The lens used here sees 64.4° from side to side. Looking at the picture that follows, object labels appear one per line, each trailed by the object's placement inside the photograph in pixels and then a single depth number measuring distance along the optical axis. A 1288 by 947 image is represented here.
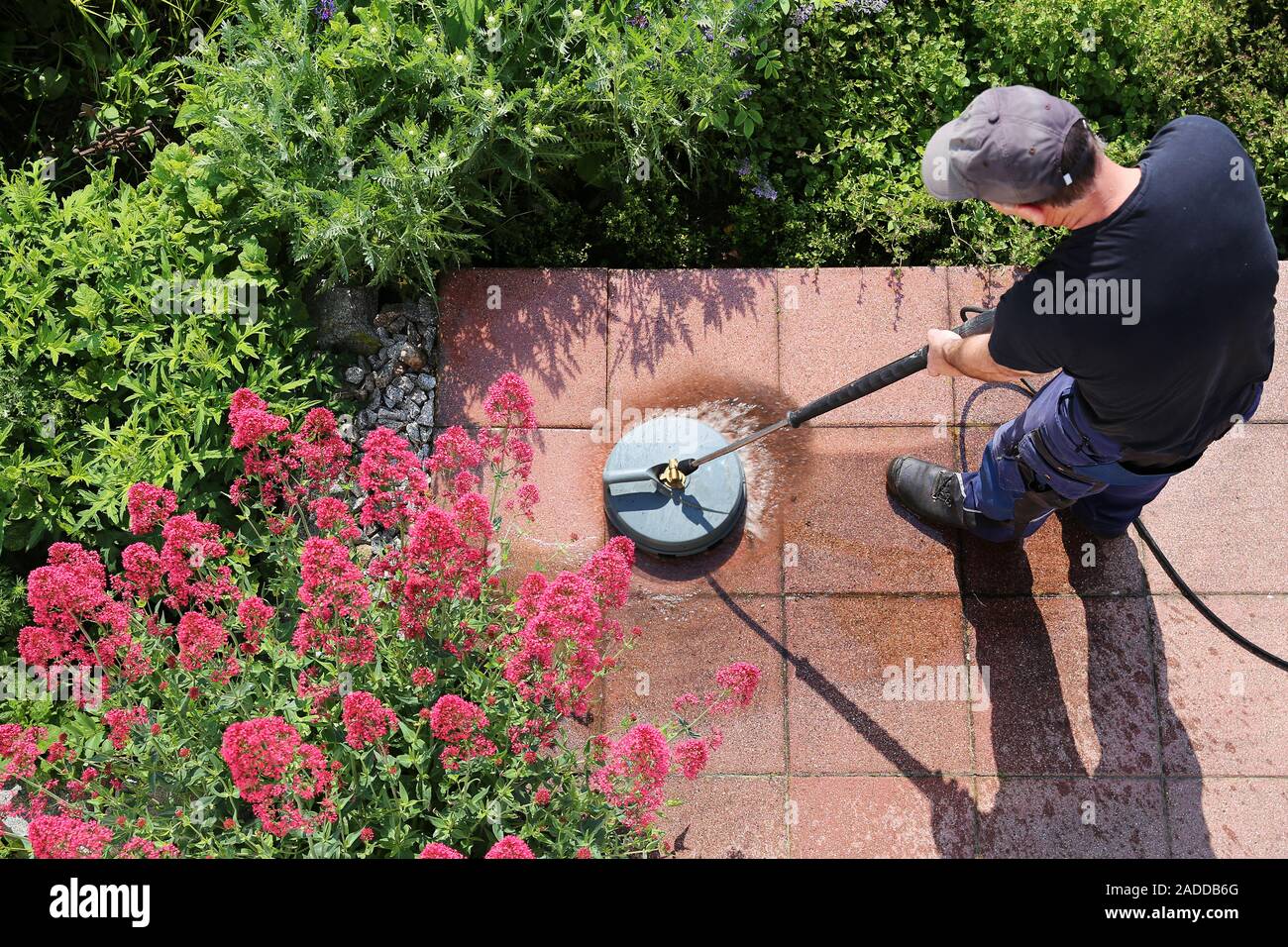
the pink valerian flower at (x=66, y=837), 2.59
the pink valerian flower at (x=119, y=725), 2.90
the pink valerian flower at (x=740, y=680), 3.09
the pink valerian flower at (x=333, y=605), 2.88
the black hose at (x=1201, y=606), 4.07
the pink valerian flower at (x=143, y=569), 2.99
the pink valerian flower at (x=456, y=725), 2.79
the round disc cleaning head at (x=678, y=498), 4.20
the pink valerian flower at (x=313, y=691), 3.07
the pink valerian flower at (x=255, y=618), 2.97
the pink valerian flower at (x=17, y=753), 2.75
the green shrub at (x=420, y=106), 4.15
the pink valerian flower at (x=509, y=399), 3.33
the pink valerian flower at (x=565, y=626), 2.93
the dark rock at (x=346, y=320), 4.45
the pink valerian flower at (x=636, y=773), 2.82
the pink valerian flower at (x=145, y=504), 3.01
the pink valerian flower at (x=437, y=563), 2.87
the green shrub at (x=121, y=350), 4.00
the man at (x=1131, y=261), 2.68
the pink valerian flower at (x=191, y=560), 3.00
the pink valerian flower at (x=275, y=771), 2.56
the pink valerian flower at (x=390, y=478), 3.22
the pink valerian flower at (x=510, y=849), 2.58
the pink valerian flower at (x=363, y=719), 2.73
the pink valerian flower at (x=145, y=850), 2.72
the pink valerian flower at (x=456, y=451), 3.33
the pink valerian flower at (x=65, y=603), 2.84
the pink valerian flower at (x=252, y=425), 3.07
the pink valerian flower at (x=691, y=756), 2.99
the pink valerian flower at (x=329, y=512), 3.11
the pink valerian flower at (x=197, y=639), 2.83
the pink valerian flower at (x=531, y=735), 3.19
